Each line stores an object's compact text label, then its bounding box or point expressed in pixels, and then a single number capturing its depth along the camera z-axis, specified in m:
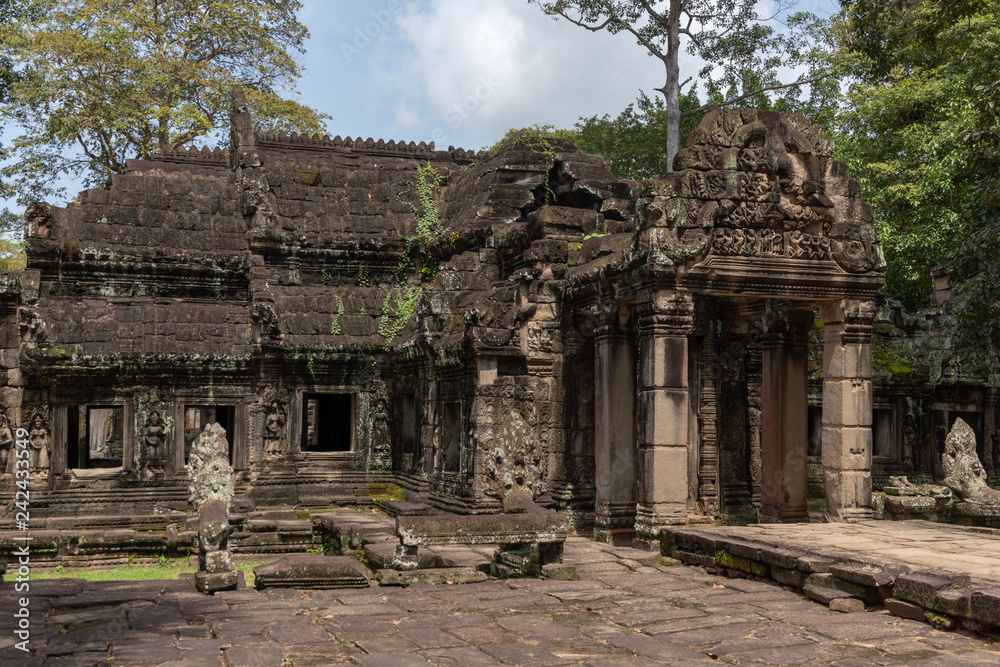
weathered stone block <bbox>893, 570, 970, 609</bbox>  7.75
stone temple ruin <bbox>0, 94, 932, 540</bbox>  11.63
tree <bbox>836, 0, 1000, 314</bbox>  16.61
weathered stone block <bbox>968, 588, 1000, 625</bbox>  7.12
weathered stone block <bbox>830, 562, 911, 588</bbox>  8.24
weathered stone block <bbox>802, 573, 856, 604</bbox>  8.48
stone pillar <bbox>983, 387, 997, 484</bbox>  20.25
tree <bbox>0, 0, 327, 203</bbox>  29.39
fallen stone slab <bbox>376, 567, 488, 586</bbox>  9.61
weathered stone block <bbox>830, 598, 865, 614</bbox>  8.29
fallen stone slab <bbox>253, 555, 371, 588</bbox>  9.27
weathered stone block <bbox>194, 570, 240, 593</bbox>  9.05
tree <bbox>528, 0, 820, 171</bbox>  28.55
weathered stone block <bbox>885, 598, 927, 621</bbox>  7.88
